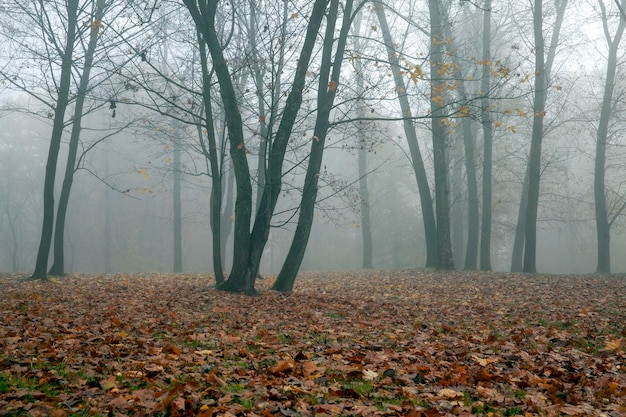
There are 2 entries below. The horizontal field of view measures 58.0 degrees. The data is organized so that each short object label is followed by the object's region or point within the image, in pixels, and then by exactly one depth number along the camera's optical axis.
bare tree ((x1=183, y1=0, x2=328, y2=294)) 10.54
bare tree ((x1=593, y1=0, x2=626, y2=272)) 20.00
